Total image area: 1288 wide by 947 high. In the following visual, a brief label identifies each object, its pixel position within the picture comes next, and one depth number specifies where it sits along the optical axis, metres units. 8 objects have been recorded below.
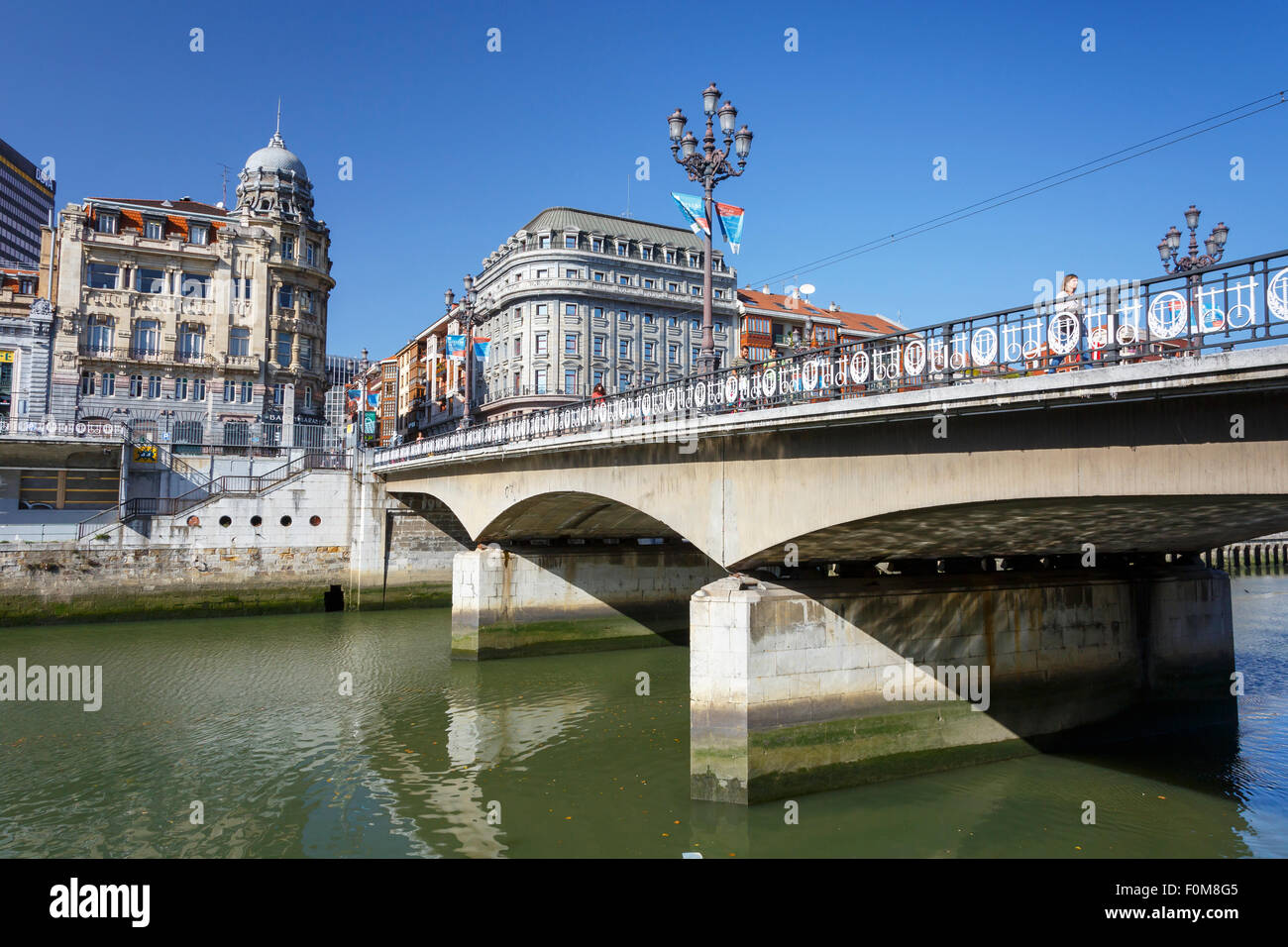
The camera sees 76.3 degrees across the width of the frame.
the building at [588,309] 63.88
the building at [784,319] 71.00
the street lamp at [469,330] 27.77
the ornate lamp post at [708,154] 14.87
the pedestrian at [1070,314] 8.81
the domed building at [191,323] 49.16
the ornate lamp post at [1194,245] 14.27
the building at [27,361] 48.03
